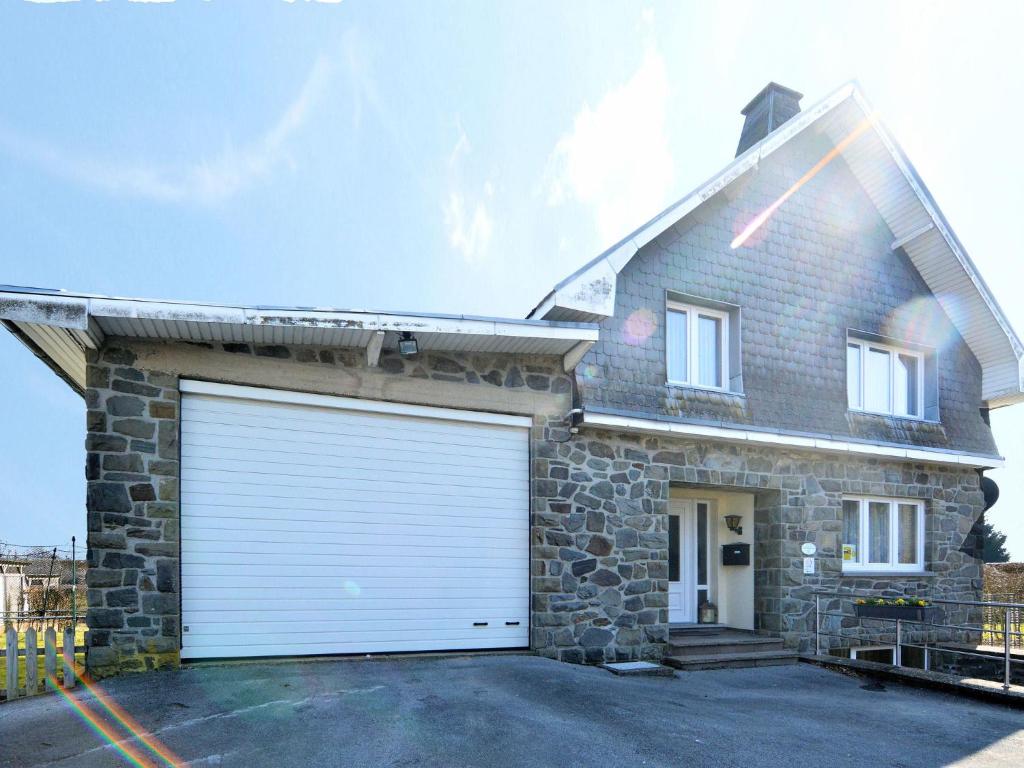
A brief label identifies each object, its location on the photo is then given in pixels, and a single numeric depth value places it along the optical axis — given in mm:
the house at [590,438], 6926
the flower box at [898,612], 9125
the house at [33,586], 14922
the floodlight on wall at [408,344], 7262
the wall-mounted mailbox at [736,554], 10734
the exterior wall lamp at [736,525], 10945
